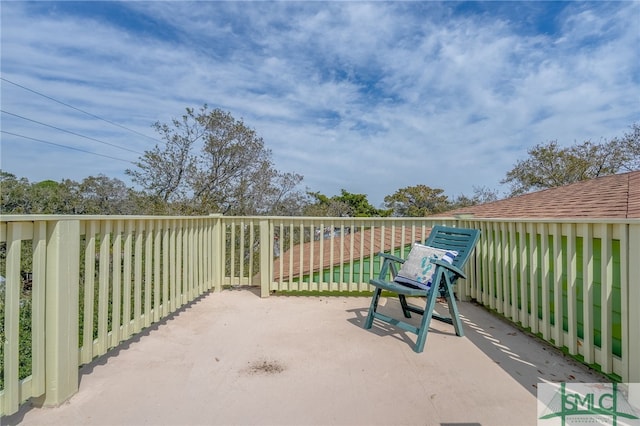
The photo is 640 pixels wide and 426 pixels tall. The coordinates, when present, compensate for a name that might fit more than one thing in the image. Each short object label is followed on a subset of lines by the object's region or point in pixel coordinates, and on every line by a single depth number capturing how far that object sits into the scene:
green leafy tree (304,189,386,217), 12.19
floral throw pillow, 2.67
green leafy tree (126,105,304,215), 10.07
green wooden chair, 2.34
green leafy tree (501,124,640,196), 12.42
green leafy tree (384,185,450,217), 17.09
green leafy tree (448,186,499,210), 15.50
